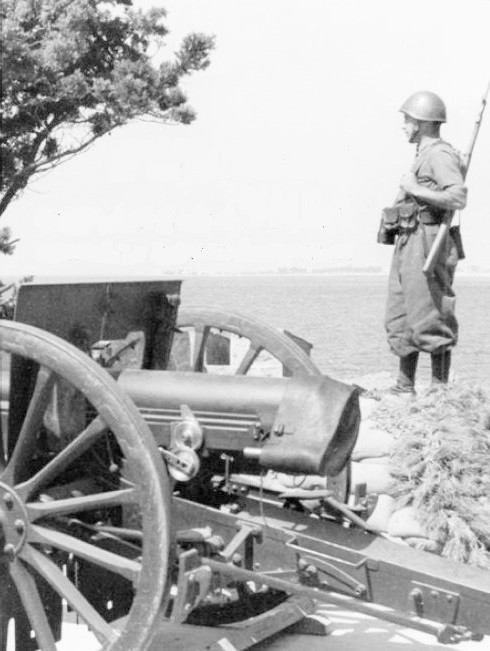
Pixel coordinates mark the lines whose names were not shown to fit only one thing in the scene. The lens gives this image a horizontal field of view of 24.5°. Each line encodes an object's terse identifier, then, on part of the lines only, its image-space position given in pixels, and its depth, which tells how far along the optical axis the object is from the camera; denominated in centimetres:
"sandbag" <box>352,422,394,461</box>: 627
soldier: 730
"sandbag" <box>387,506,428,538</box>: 553
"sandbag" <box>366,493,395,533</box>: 577
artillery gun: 366
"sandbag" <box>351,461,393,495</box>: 594
